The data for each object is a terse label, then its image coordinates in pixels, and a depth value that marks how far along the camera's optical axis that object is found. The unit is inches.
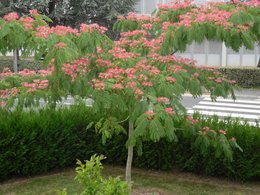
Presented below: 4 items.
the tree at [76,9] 943.7
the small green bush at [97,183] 120.4
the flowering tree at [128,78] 174.2
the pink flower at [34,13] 202.2
